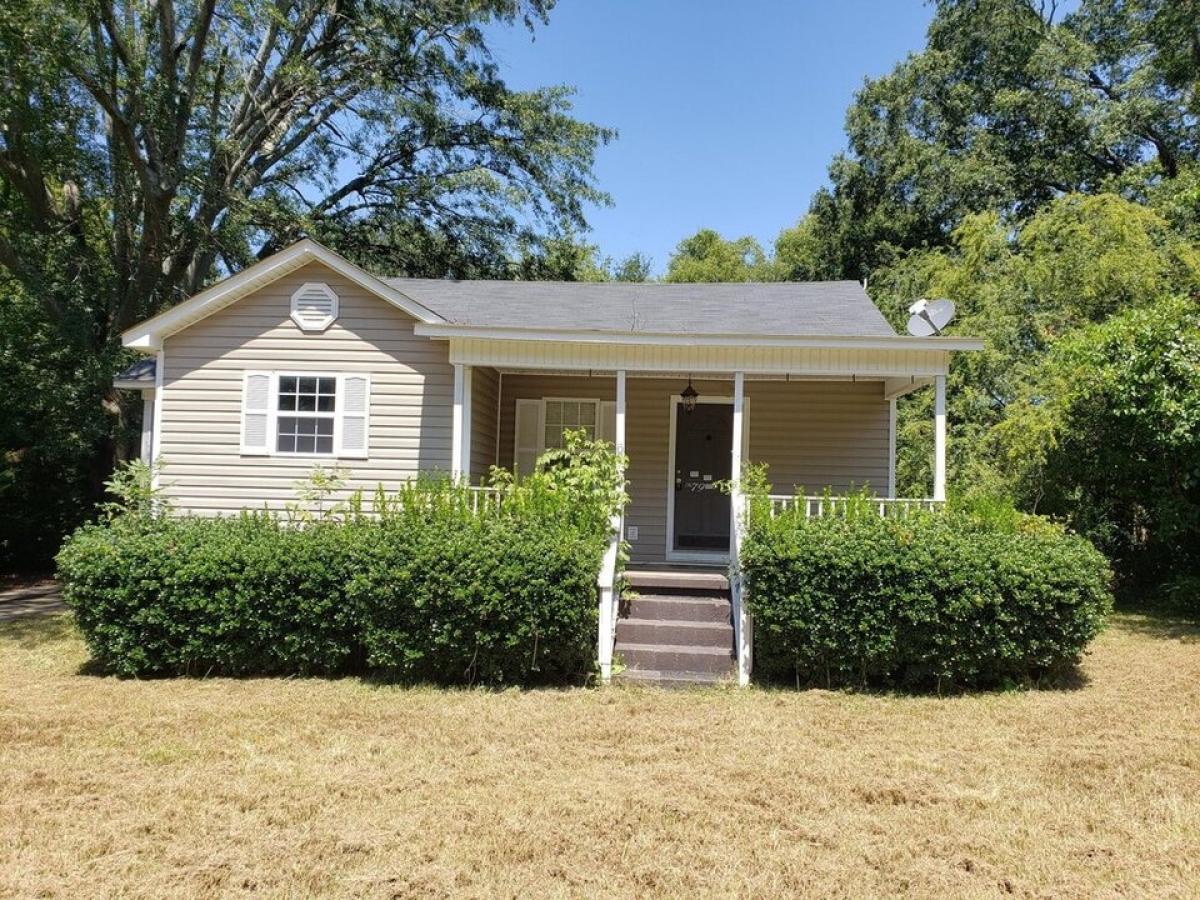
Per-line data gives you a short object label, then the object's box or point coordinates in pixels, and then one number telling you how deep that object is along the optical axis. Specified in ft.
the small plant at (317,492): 25.68
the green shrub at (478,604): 20.76
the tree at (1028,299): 38.86
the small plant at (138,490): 26.43
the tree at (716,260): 119.75
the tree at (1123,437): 30.07
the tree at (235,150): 42.80
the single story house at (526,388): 27.17
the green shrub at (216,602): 22.04
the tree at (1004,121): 64.80
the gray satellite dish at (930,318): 27.45
